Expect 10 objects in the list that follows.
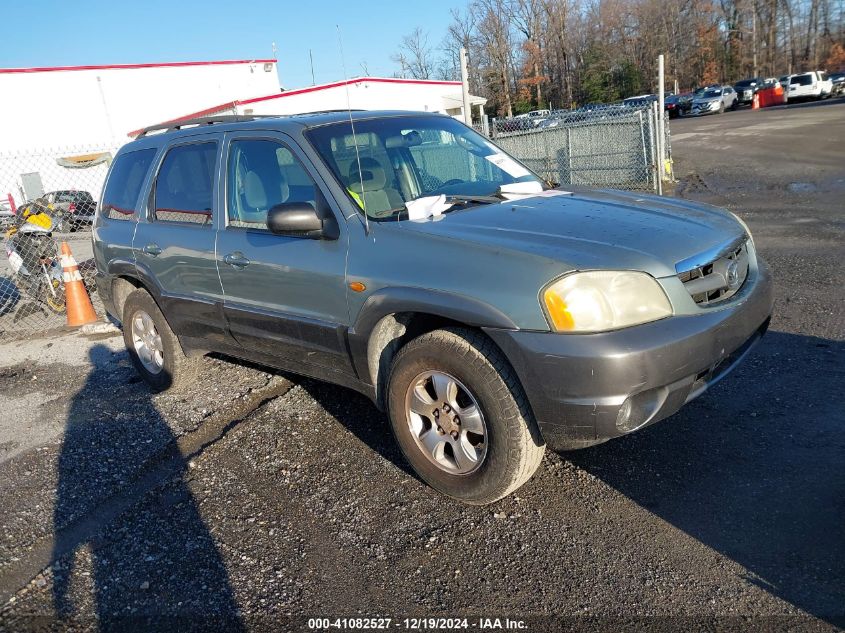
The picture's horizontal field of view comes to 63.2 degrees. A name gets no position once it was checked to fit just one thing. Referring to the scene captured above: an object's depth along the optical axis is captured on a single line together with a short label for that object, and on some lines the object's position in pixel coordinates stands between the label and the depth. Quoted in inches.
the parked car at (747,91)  1964.8
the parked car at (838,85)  1857.8
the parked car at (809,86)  1768.0
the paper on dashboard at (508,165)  170.7
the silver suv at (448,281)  111.7
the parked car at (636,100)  1535.4
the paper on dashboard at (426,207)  139.2
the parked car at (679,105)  1931.6
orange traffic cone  307.9
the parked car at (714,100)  1840.6
